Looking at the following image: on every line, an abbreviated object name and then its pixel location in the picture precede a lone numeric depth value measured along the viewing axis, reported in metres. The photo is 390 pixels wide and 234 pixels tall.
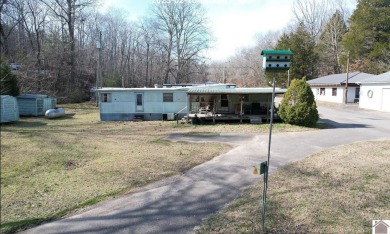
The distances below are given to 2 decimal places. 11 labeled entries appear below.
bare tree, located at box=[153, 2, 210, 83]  42.62
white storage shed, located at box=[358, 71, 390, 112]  21.81
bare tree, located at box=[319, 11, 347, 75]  45.47
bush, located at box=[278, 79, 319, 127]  14.53
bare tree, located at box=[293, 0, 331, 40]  53.50
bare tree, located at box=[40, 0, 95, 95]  31.59
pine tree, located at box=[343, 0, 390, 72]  32.72
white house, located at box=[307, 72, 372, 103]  29.28
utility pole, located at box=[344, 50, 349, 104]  28.42
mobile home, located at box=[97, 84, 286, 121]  18.61
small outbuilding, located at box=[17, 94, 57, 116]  20.63
